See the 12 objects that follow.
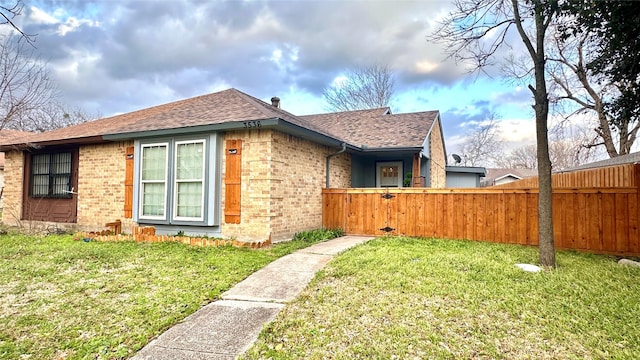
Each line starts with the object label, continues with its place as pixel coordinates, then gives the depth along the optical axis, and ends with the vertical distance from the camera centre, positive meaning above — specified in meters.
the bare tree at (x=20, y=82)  9.65 +3.26
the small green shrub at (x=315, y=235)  8.06 -1.02
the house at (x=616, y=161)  10.96 +1.27
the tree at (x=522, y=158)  39.34 +4.45
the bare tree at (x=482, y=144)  32.38 +5.07
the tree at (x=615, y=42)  4.85 +2.45
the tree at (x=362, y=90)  25.61 +8.14
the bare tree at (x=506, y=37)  5.23 +2.89
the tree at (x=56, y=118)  22.99 +5.40
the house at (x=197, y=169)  7.51 +0.64
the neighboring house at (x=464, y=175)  17.69 +1.05
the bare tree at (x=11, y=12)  3.81 +2.09
